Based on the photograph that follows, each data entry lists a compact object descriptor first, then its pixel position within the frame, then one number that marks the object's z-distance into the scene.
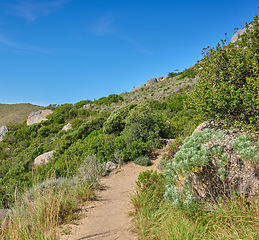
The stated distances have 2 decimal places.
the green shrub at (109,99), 31.25
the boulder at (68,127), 20.61
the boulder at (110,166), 8.16
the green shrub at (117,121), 12.14
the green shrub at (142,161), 8.20
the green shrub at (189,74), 32.56
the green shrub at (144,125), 9.60
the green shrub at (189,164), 3.15
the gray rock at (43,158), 12.67
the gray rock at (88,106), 30.24
